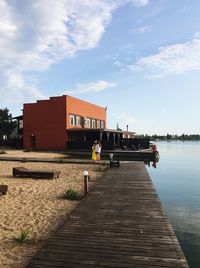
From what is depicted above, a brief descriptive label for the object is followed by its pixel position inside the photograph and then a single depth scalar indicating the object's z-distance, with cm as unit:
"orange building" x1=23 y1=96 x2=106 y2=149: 2898
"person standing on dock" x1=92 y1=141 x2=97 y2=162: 1822
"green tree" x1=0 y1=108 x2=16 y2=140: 4019
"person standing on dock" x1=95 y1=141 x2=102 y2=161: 1804
